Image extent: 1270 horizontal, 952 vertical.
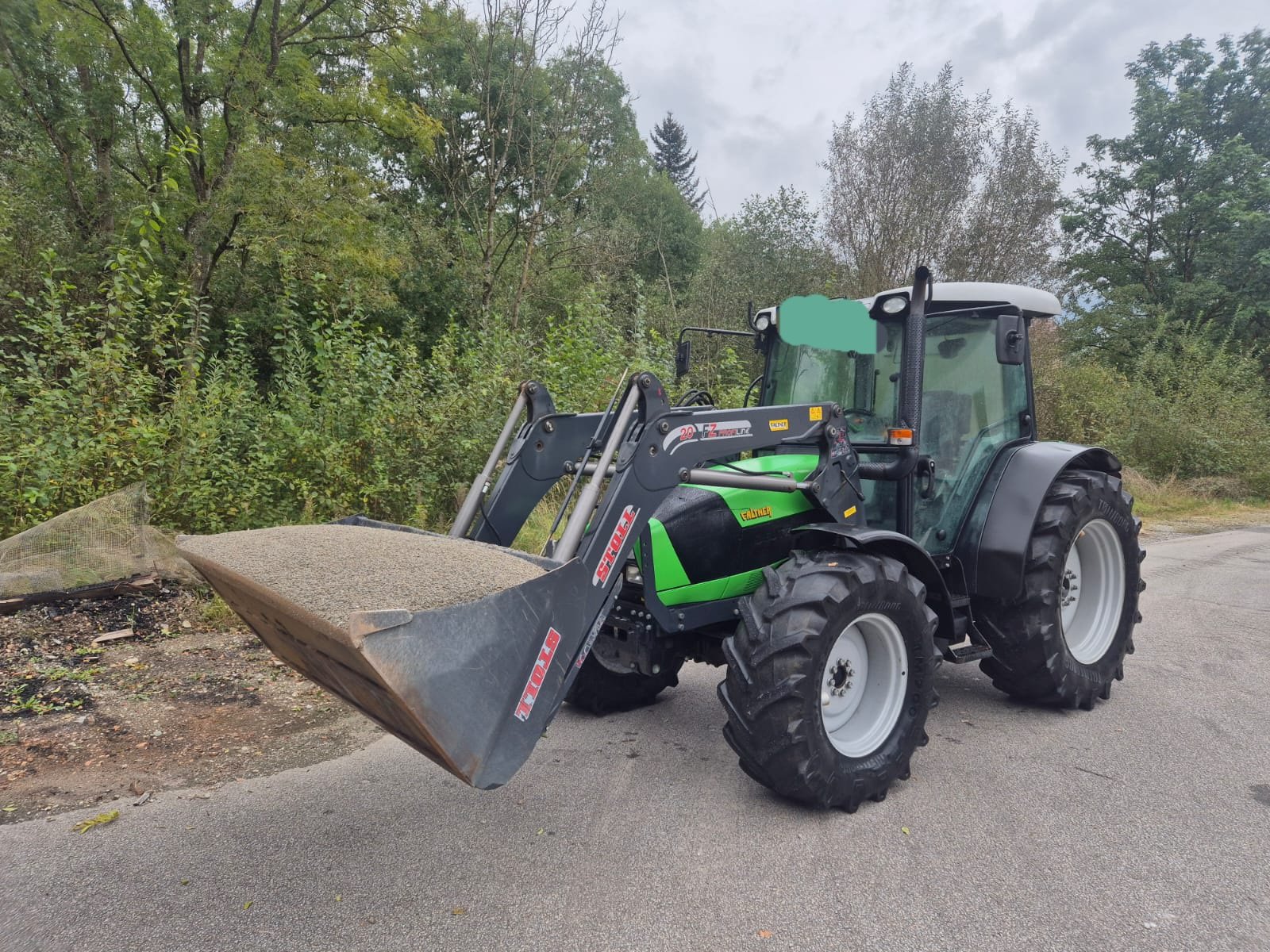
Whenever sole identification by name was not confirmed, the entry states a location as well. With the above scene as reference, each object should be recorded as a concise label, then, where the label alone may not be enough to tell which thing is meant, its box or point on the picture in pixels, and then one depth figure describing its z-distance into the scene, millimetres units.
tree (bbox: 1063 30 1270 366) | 22953
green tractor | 2547
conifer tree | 55406
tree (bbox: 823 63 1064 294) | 18203
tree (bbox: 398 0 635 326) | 11453
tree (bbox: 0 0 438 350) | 10398
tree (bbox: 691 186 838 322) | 19703
